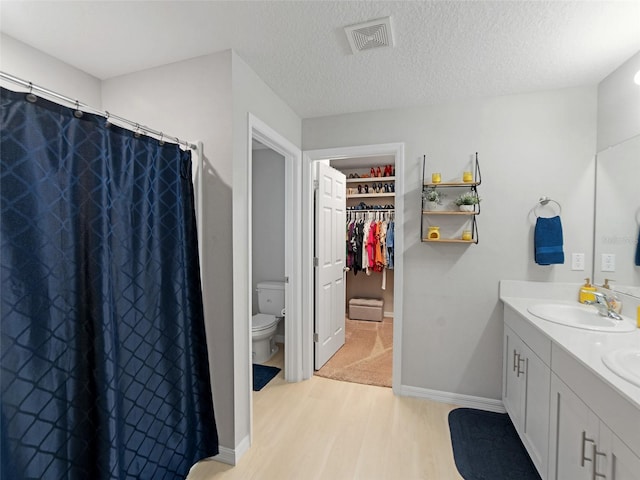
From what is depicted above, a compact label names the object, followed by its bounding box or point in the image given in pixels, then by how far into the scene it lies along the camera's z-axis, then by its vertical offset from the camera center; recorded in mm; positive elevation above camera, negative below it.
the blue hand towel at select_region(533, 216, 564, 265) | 2068 -46
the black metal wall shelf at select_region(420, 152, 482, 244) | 2254 +161
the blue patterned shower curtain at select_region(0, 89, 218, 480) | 1053 -316
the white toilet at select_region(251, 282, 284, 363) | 3064 -944
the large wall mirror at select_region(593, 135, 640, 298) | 1745 +135
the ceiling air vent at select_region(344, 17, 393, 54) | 1492 +1036
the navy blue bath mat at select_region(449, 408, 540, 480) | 1723 -1360
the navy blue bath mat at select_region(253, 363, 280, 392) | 2705 -1367
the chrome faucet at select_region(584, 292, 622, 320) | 1741 -434
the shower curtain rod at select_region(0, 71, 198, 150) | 969 +492
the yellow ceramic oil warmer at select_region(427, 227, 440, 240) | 2322 +0
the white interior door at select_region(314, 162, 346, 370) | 2893 -320
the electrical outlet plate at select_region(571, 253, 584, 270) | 2113 -185
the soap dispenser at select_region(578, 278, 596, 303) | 2041 -401
